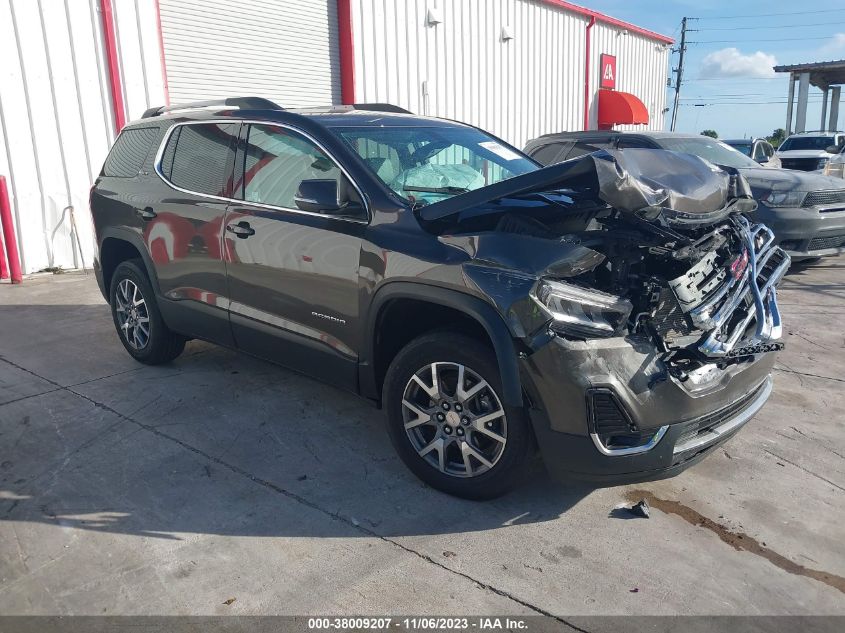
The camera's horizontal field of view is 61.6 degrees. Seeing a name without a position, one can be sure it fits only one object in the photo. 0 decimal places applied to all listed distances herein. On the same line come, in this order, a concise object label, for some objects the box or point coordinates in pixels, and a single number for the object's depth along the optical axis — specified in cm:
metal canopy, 3362
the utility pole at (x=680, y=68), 4582
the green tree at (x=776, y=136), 4578
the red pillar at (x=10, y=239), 864
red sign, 2020
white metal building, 906
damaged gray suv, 291
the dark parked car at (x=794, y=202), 787
